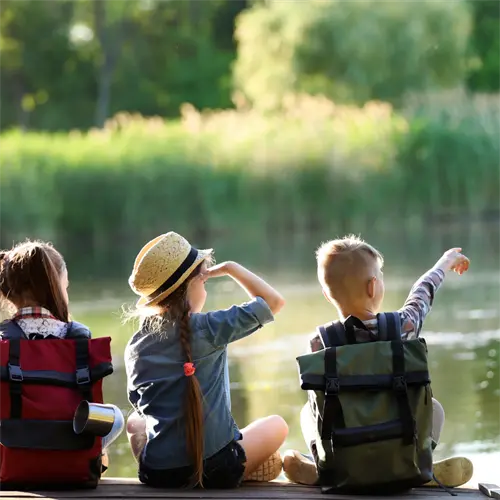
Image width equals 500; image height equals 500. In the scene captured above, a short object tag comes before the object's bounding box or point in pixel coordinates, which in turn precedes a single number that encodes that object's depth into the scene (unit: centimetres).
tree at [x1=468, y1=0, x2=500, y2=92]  5415
